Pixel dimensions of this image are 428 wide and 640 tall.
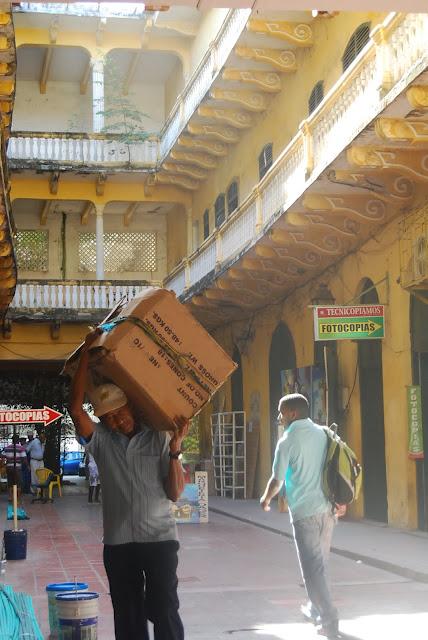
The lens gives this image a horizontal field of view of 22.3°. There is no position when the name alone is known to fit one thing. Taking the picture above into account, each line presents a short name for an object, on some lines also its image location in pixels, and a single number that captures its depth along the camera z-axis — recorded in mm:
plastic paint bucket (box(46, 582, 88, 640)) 8445
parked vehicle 49062
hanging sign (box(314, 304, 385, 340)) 16578
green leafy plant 32062
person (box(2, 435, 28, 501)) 30688
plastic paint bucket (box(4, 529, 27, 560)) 14531
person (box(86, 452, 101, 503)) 27305
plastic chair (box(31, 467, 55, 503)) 27828
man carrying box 6039
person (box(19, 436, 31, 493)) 32844
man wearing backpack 8727
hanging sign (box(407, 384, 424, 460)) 16406
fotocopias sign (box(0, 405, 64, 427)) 12945
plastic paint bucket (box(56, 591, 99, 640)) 7652
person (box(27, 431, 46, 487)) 29156
